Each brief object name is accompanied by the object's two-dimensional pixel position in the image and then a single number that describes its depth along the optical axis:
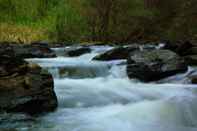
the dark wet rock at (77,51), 17.44
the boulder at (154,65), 11.53
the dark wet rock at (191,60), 13.54
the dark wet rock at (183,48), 15.09
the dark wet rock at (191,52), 14.95
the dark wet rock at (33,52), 16.16
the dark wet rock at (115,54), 14.97
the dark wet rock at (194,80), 11.00
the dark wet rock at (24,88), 7.97
